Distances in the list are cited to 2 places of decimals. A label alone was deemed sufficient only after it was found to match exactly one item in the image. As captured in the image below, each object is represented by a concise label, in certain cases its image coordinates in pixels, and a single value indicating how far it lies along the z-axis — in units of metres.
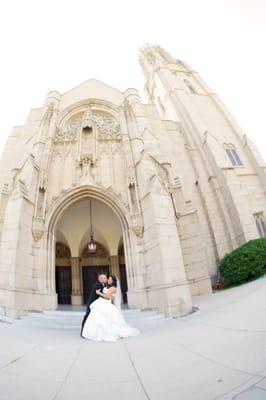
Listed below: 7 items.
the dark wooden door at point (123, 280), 13.92
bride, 4.38
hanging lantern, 10.09
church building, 7.29
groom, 5.09
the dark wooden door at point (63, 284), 13.06
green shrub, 8.16
